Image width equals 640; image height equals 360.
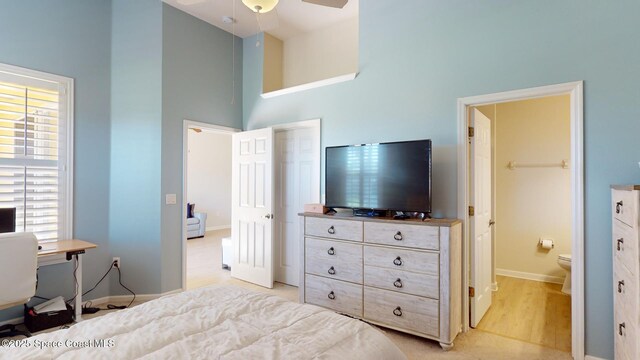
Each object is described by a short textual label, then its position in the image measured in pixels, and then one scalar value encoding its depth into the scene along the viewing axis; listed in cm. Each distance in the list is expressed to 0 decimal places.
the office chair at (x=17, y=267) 235
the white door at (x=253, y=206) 406
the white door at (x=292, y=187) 396
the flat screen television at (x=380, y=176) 274
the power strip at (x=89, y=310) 330
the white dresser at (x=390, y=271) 253
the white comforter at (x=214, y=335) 125
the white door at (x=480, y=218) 292
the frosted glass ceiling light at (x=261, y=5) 210
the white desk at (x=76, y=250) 291
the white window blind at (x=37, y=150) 299
